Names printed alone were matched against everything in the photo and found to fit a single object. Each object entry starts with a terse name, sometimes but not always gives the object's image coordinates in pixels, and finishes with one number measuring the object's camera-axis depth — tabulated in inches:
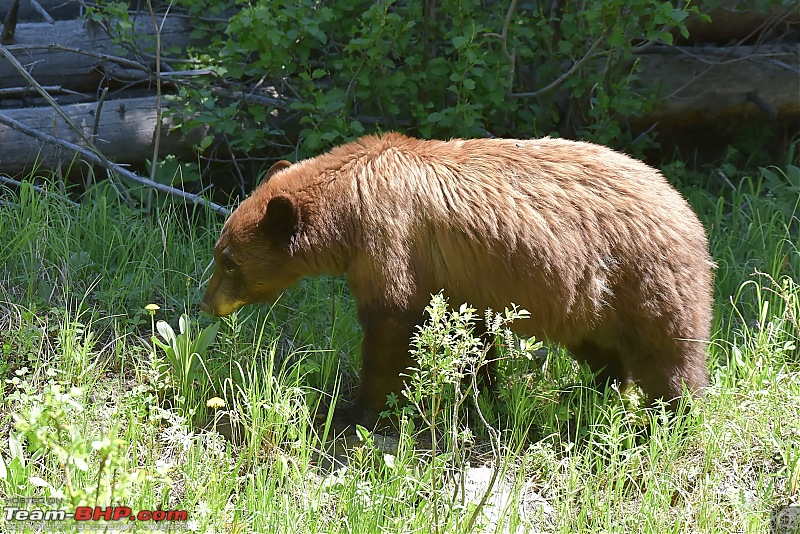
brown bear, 333.4
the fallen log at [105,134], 512.7
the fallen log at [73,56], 544.4
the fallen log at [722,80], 593.9
